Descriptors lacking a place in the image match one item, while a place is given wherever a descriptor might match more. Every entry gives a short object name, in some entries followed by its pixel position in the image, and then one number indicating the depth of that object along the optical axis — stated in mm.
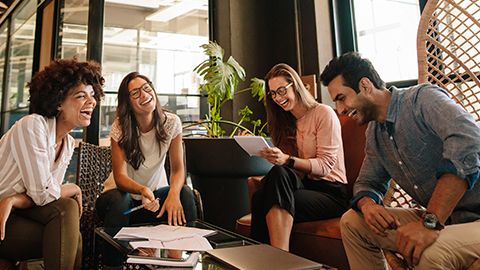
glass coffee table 822
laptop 750
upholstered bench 1271
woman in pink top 1390
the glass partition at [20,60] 4414
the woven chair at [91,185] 1488
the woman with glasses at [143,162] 1437
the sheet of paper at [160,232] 1045
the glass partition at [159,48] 2756
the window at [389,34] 2344
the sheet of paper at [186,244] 929
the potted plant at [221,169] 2145
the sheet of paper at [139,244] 942
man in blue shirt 844
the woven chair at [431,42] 1235
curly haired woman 1136
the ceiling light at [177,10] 3018
